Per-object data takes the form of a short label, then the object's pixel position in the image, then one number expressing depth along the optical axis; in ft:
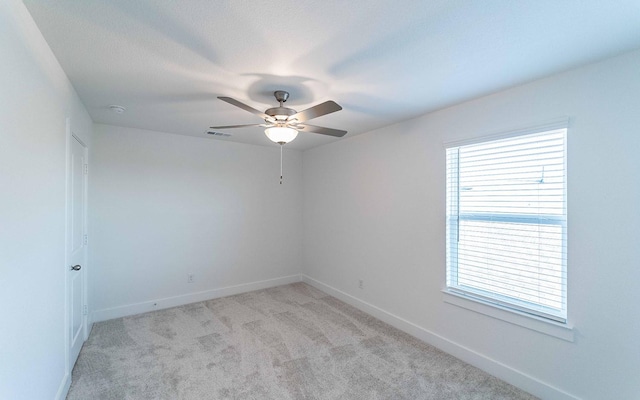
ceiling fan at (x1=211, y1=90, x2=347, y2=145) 6.82
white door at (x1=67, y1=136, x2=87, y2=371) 8.11
